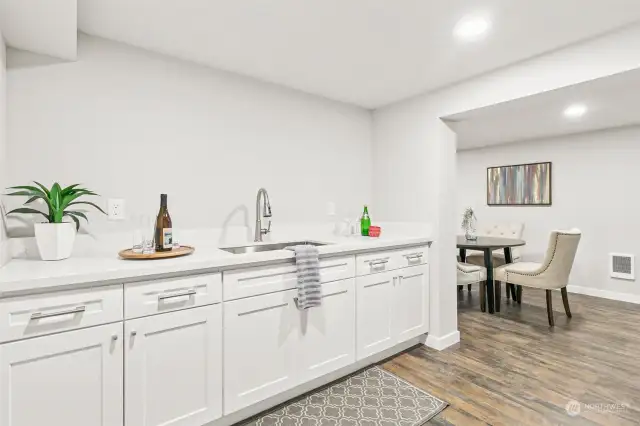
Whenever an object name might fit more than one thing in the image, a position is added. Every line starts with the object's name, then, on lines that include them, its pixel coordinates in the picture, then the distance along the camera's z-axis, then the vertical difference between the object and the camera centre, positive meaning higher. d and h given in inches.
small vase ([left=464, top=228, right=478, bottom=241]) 159.5 -12.1
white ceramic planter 60.7 -4.8
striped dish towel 75.3 -14.5
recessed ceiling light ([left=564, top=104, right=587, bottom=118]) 130.5 +40.2
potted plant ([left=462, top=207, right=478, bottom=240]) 161.3 -7.6
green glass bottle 117.3 -4.1
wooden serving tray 62.7 -7.9
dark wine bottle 70.0 -5.1
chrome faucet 93.4 -0.5
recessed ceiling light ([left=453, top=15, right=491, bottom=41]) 69.3 +39.0
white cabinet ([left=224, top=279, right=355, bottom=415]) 67.7 -28.8
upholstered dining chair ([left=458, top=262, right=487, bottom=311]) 140.1 -26.8
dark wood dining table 142.2 -15.4
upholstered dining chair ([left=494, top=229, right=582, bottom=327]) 126.3 -22.0
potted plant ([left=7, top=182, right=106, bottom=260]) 60.9 -1.1
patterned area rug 71.4 -43.6
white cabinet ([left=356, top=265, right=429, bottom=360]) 91.0 -27.8
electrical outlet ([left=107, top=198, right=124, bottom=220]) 74.1 +1.0
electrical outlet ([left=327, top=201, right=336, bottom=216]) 114.7 +1.3
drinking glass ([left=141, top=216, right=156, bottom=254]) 77.4 -3.8
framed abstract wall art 186.1 +15.1
